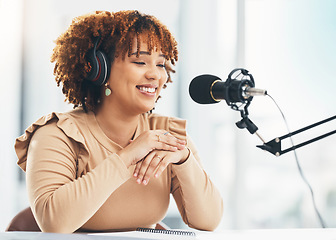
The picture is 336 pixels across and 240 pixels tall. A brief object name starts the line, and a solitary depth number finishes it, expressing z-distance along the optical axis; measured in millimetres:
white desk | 1047
